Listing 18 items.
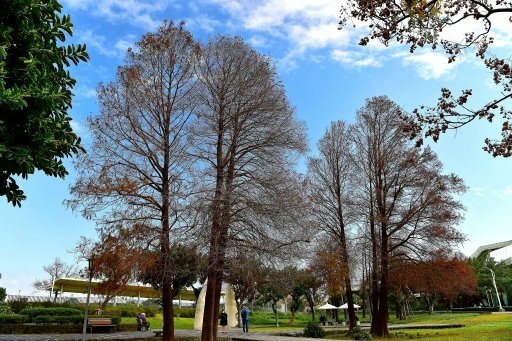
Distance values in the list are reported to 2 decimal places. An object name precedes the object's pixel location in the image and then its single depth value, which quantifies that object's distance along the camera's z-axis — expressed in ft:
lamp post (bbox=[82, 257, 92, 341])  41.32
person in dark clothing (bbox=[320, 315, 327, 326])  136.52
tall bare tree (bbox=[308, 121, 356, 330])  83.46
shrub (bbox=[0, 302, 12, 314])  89.97
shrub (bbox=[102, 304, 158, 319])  122.56
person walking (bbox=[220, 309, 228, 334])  93.30
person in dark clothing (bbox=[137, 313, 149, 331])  90.22
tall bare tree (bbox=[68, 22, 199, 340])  50.34
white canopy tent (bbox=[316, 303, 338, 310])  141.47
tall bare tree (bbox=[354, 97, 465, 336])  73.41
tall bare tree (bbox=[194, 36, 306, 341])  53.42
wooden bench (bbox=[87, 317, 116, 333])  74.45
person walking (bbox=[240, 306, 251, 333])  91.20
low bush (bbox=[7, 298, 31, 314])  104.95
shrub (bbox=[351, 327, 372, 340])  64.13
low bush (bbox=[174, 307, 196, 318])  154.47
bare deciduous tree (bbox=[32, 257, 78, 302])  193.47
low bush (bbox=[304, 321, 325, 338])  72.79
